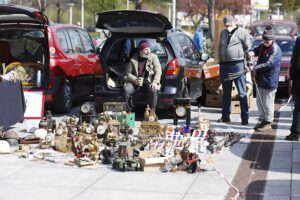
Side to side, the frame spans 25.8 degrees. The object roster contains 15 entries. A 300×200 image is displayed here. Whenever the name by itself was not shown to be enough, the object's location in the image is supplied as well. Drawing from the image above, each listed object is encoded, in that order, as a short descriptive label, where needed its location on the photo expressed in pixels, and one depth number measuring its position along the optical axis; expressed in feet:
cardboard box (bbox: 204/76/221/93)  46.83
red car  39.04
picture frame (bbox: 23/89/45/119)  36.09
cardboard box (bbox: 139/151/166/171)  26.55
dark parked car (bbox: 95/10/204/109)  38.58
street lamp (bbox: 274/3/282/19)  195.33
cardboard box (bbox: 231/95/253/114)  42.70
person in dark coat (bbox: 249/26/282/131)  35.37
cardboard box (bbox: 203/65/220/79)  46.46
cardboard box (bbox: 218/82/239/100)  42.98
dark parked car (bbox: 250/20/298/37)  87.52
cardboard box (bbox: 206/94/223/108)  46.42
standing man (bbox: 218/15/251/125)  37.58
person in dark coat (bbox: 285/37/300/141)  32.30
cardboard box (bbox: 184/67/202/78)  40.77
